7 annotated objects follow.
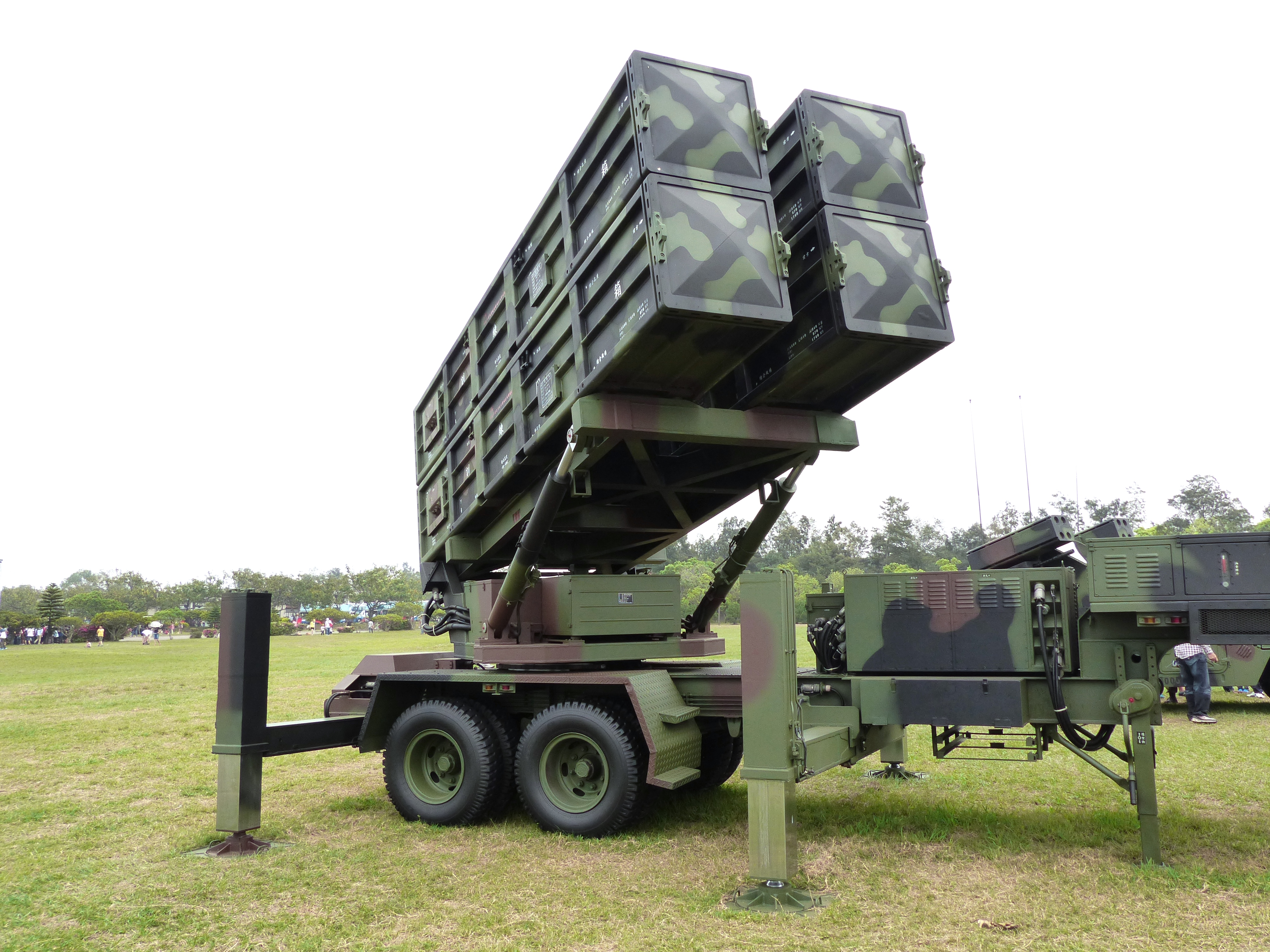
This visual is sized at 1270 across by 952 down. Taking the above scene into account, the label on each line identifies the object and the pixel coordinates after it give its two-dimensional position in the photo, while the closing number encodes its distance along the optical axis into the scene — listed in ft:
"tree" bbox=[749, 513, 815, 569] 210.59
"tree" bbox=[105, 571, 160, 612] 266.98
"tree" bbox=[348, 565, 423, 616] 266.57
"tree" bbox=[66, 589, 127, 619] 238.68
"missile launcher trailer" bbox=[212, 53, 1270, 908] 16.94
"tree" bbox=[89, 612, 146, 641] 186.91
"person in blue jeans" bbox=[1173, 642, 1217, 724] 34.86
